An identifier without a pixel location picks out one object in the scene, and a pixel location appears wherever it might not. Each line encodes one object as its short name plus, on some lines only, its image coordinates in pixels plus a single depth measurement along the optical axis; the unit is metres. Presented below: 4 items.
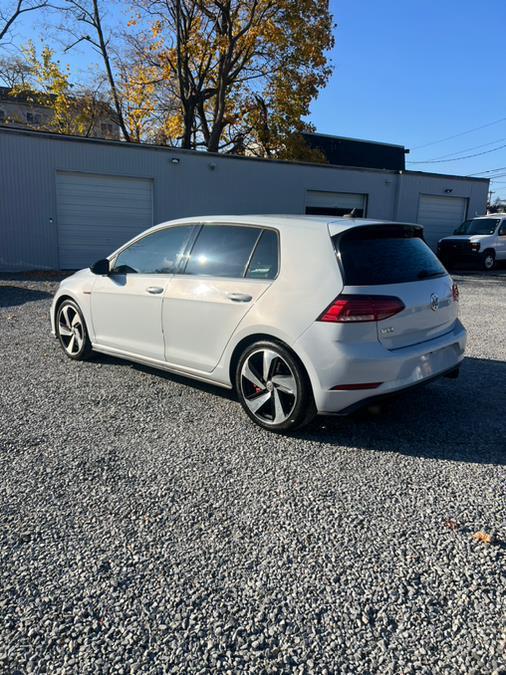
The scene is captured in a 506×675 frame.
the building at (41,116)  30.60
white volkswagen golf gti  3.56
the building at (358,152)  32.72
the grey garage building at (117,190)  14.55
